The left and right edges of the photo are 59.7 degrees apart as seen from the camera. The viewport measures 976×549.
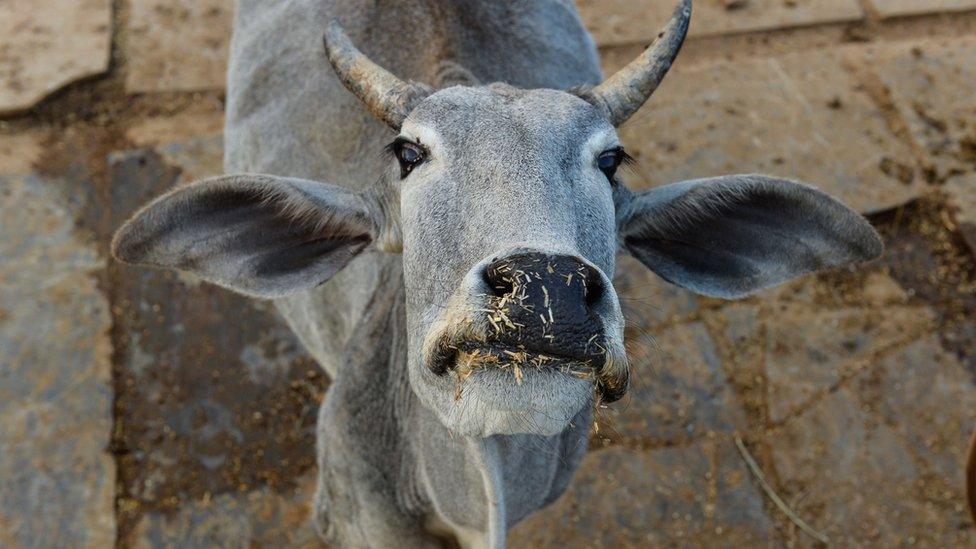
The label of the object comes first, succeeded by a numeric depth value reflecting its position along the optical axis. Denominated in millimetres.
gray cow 1652
